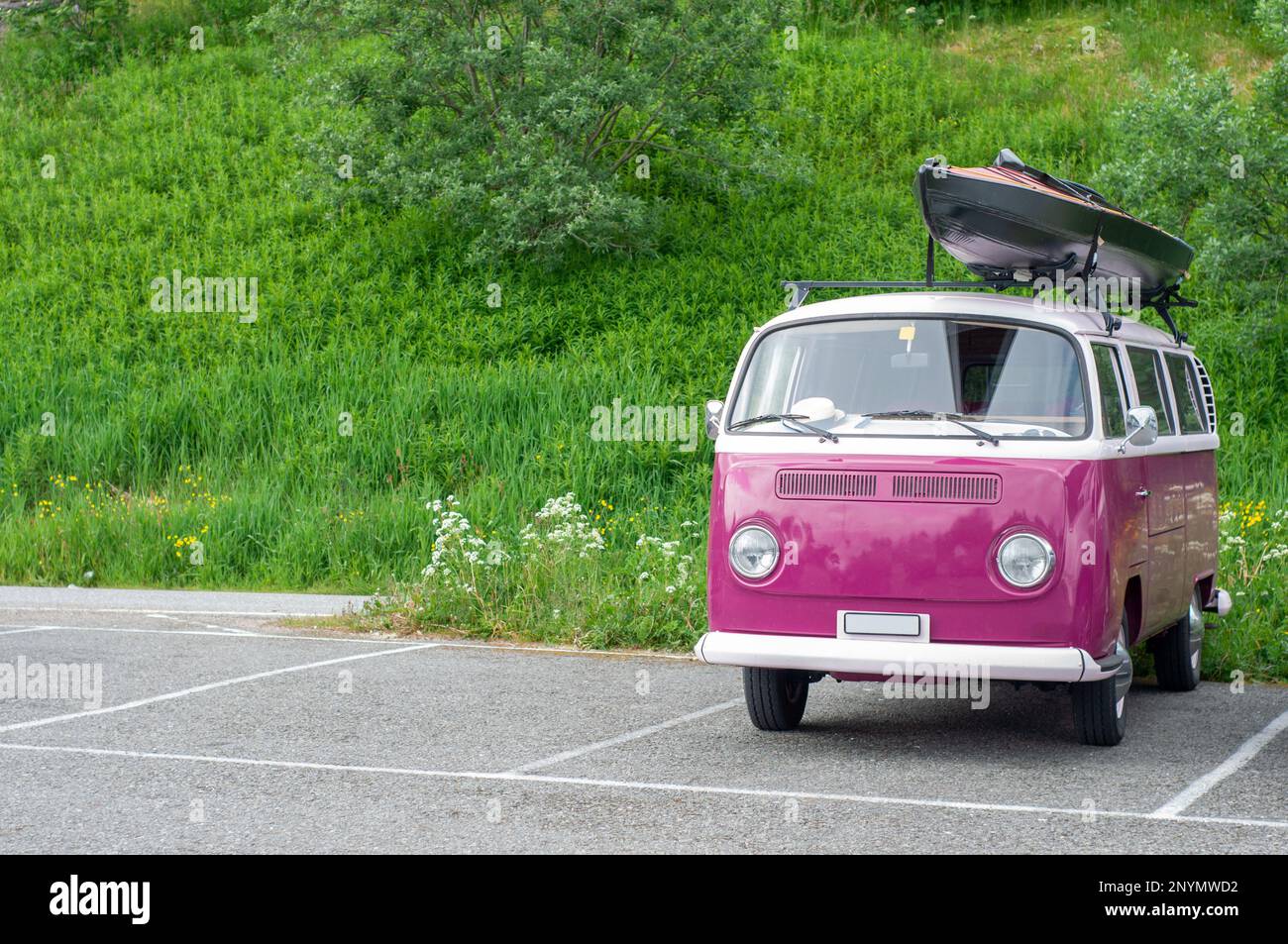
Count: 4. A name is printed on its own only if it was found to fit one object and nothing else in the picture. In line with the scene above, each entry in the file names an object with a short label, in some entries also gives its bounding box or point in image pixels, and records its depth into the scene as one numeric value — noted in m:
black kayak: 8.07
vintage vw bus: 7.20
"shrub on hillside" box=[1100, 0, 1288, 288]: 18.02
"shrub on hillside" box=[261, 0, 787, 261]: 23.66
